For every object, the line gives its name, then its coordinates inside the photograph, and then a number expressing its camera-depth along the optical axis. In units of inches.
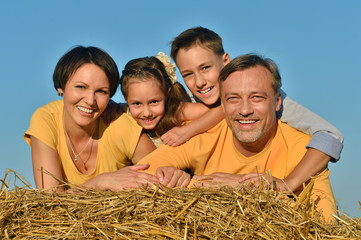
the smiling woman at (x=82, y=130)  203.3
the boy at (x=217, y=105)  173.6
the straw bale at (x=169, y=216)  119.4
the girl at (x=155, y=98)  218.8
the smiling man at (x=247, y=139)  180.2
